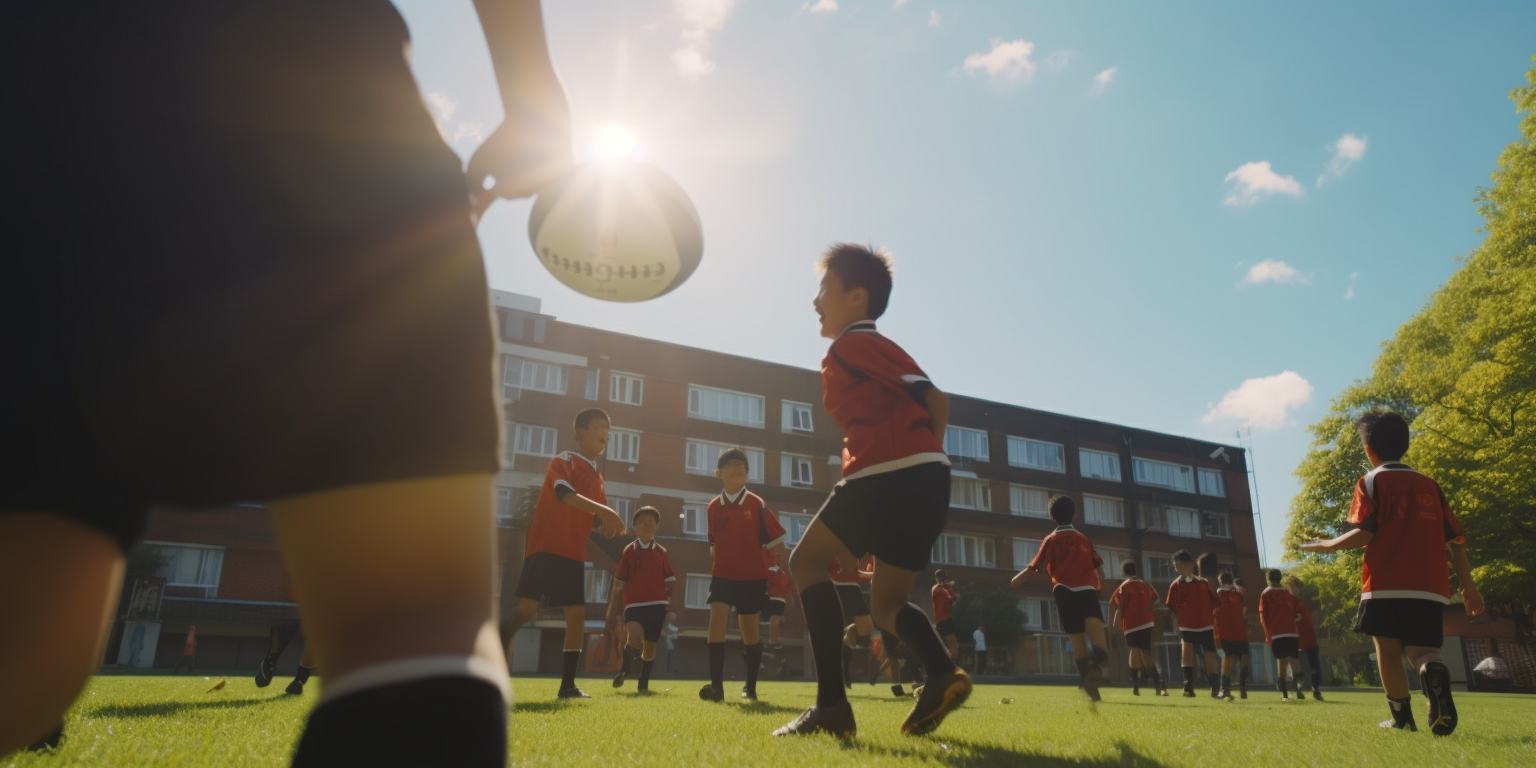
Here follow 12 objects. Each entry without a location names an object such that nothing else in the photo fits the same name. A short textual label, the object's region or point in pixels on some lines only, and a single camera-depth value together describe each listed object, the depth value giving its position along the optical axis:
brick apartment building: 35.28
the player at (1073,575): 10.77
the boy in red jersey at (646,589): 10.78
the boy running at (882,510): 4.37
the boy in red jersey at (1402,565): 6.15
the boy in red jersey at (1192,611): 16.06
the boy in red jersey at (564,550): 8.03
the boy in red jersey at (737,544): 9.74
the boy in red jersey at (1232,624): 16.58
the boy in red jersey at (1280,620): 16.41
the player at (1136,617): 16.02
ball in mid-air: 2.06
